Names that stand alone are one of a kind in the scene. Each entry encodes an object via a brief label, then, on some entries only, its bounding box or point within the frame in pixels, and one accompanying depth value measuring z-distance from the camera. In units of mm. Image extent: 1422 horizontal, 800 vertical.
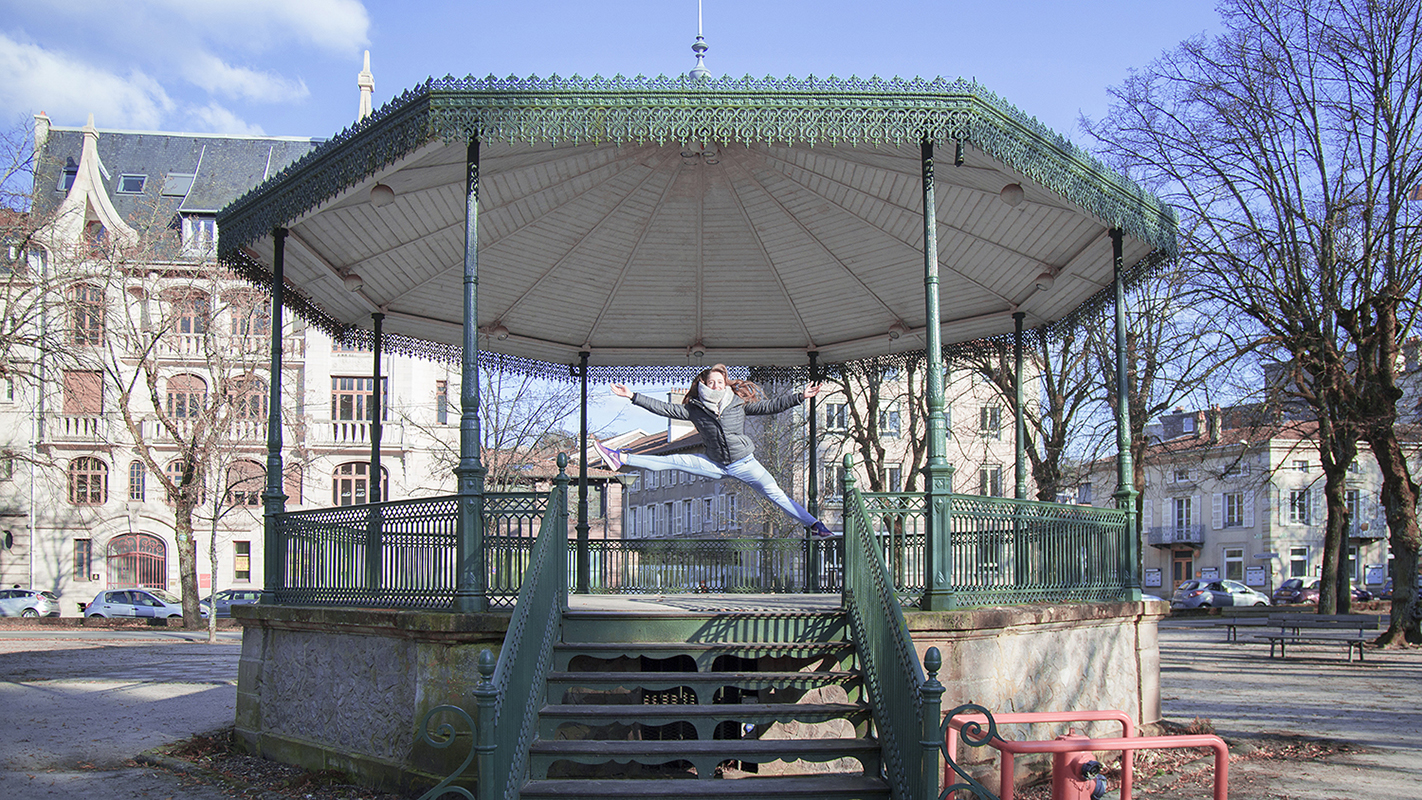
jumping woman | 10750
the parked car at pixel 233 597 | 37344
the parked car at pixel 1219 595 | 46312
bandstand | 7293
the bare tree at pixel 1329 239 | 21188
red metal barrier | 6184
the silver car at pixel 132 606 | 38219
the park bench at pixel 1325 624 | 19422
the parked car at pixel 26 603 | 39094
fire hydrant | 6316
